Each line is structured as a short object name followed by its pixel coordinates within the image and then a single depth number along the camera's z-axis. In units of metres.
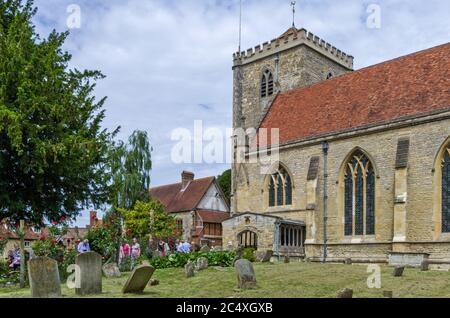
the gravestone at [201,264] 18.66
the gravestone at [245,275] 12.99
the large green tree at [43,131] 17.73
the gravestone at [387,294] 10.54
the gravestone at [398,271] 15.02
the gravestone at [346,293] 10.46
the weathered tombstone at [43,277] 11.26
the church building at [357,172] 21.70
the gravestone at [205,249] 24.40
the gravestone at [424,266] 17.09
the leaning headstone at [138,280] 12.01
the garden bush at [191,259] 20.31
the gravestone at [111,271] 17.78
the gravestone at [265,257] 21.83
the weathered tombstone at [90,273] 12.32
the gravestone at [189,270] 16.75
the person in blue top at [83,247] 19.12
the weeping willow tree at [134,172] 37.06
